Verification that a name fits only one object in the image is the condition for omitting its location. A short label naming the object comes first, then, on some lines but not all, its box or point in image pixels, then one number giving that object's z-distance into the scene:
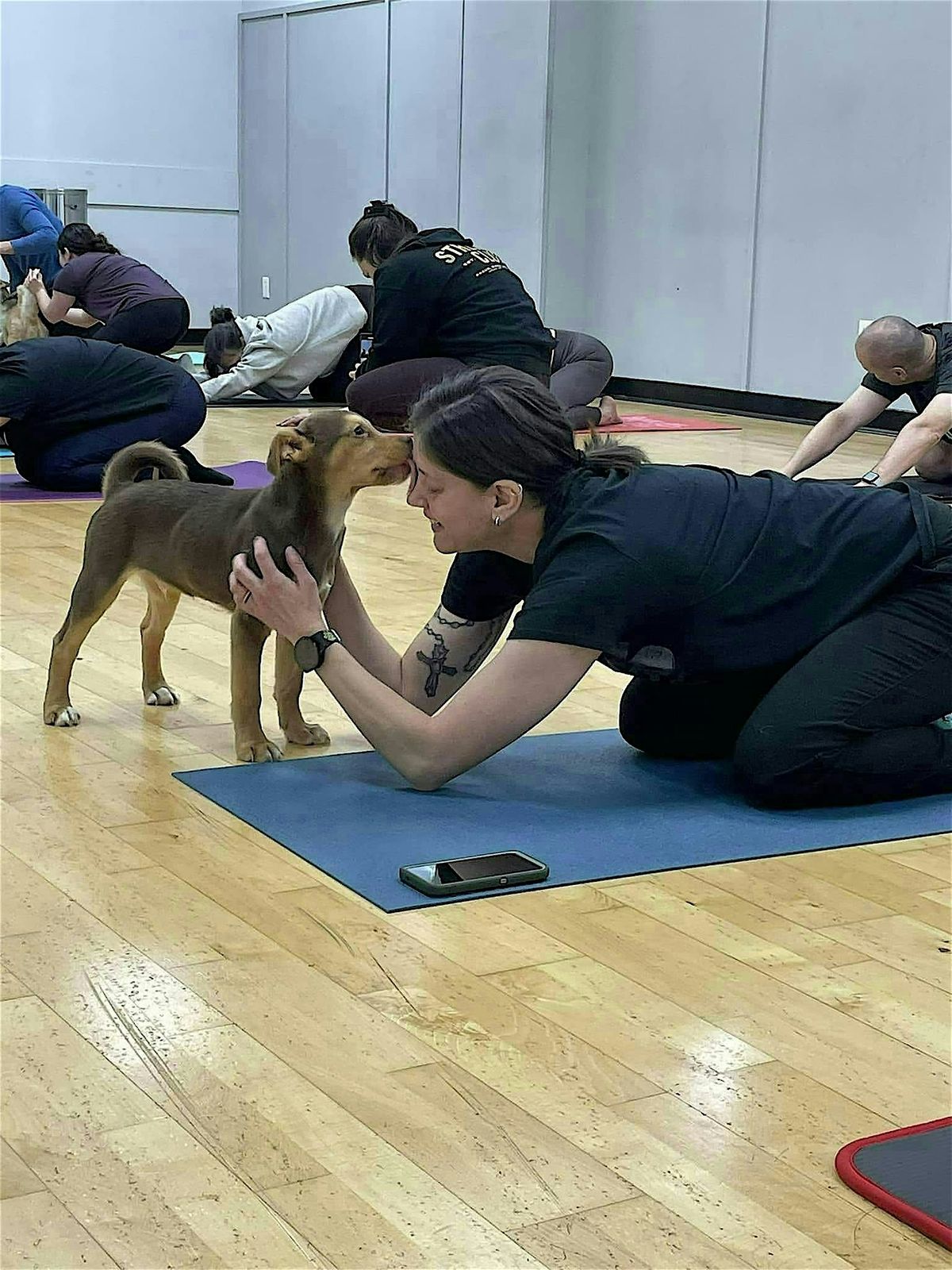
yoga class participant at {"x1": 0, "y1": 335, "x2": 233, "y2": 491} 5.66
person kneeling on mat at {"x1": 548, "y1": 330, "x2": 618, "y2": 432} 8.07
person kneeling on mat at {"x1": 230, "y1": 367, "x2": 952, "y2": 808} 2.47
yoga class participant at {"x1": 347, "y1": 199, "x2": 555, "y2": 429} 4.96
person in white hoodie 8.97
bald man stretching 5.66
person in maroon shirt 7.67
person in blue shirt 9.86
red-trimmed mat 1.51
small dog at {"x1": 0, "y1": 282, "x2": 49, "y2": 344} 8.34
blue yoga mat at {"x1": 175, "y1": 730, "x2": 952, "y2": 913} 2.45
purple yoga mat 5.98
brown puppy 2.75
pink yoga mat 8.78
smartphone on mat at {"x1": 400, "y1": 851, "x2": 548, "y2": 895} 2.30
